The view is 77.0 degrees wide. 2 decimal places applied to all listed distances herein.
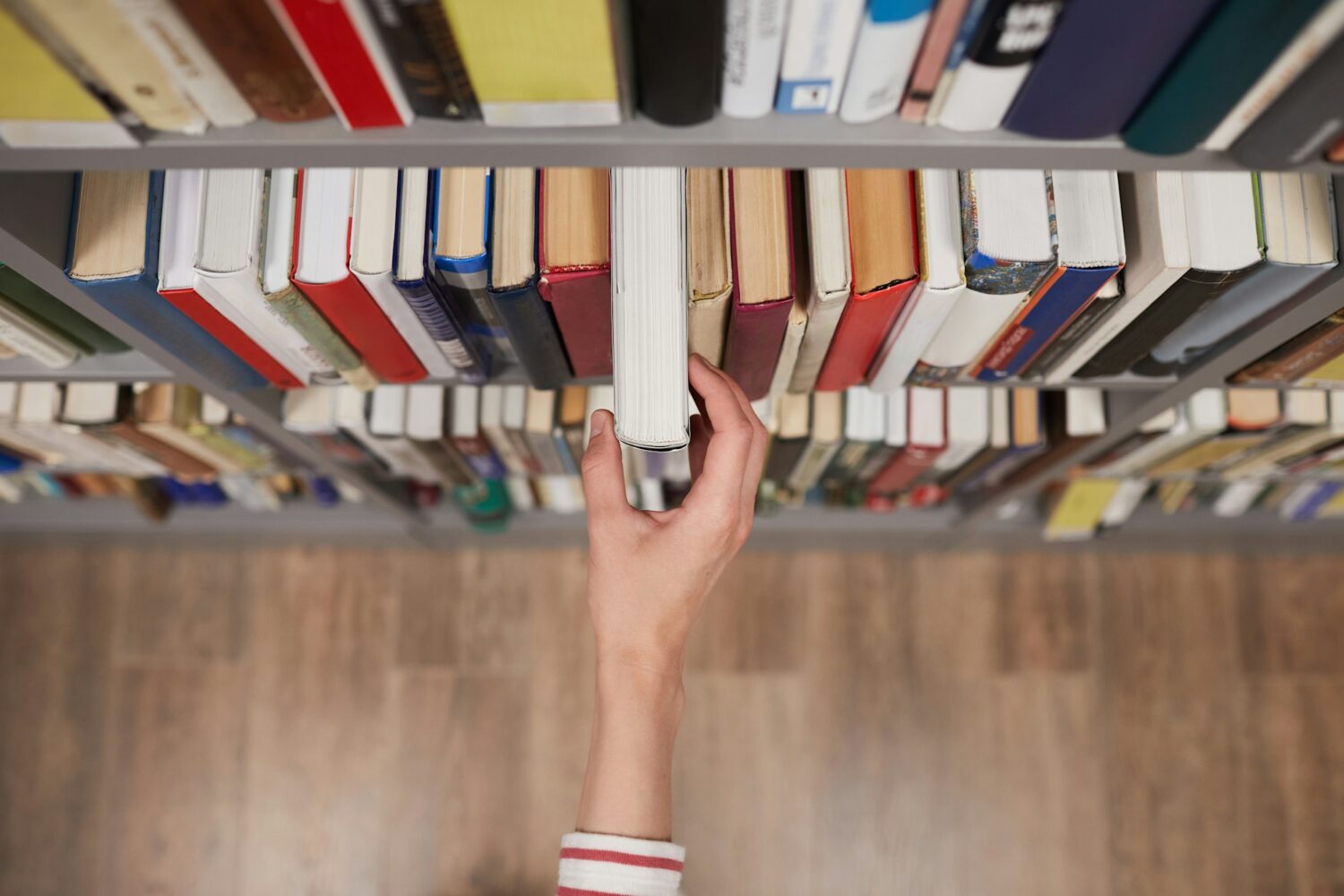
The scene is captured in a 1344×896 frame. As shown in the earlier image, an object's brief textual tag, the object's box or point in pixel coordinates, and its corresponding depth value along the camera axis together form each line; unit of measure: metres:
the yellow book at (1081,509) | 1.58
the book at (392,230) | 0.67
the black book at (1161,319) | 0.69
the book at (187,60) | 0.44
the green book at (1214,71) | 0.43
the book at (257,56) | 0.44
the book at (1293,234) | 0.67
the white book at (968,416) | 1.10
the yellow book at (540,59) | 0.43
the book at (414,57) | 0.43
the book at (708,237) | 0.66
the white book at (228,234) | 0.67
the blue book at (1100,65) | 0.44
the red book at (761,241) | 0.67
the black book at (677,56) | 0.44
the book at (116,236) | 0.67
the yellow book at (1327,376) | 0.85
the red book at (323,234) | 0.67
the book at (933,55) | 0.45
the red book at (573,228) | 0.65
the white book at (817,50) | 0.45
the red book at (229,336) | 0.70
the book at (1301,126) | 0.45
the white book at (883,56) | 0.45
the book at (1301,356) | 0.78
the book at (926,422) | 1.10
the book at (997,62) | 0.44
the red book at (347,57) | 0.43
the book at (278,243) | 0.68
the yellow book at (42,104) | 0.45
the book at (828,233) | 0.67
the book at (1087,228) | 0.66
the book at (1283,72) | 0.43
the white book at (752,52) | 0.45
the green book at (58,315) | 0.74
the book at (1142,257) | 0.66
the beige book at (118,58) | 0.44
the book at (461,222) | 0.66
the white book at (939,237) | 0.67
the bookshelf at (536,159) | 0.51
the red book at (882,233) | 0.68
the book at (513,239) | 0.66
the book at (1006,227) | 0.66
